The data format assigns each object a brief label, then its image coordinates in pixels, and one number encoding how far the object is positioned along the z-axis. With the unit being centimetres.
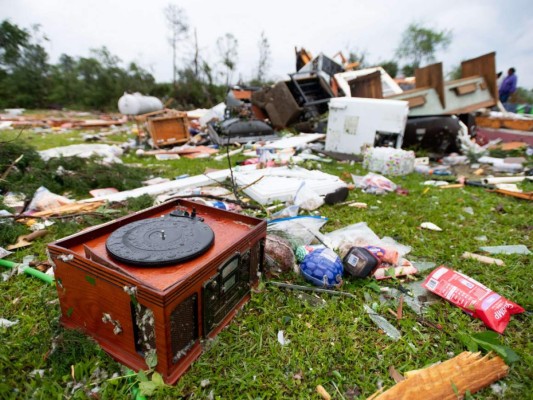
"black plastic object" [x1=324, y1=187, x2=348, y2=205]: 342
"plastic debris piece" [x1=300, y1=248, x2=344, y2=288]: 194
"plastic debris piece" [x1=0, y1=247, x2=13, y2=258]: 222
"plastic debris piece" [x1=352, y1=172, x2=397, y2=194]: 387
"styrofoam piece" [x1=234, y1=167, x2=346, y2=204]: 343
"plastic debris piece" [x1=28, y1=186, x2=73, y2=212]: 312
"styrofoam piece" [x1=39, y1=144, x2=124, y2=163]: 525
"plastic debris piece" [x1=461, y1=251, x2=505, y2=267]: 227
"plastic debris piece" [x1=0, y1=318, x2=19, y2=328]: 159
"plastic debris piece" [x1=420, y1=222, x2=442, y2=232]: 287
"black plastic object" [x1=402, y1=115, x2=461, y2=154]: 557
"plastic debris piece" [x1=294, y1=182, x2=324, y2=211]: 326
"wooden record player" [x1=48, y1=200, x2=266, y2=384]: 119
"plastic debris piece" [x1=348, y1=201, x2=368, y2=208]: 339
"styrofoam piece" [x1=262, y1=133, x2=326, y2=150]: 613
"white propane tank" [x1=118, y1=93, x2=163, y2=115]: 1057
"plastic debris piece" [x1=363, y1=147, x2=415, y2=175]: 470
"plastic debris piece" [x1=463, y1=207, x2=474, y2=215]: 330
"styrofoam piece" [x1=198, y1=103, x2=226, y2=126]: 852
